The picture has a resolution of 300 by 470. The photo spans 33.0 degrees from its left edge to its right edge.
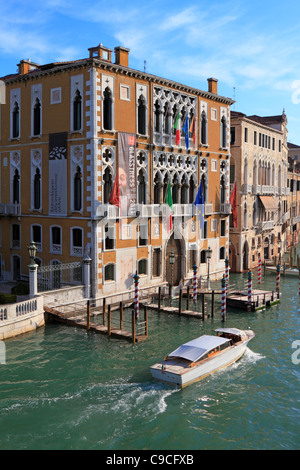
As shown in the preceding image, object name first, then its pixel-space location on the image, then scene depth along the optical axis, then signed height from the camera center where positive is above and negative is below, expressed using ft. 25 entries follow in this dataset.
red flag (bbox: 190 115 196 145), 106.83 +18.81
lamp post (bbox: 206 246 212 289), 105.81 -8.06
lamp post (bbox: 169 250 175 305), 97.18 -8.18
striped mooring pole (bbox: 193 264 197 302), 95.04 -12.62
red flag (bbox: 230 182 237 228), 121.17 +3.68
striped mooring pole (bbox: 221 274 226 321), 84.38 -14.05
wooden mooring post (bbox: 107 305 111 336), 72.63 -15.33
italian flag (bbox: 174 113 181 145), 101.99 +17.52
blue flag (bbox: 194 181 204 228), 107.45 +3.07
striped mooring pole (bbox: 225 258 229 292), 104.74 -10.26
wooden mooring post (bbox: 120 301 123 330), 75.92 -15.17
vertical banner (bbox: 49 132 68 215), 88.89 +7.88
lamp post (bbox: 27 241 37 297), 75.31 -8.53
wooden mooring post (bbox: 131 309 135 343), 69.29 -15.04
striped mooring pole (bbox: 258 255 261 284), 115.96 -12.64
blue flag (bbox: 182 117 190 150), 104.47 +18.08
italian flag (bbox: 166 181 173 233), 99.50 +1.98
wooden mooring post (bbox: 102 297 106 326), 78.72 -14.33
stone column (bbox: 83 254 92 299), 84.11 -9.42
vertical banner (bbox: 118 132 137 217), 88.58 +7.89
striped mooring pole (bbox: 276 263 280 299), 103.97 -12.47
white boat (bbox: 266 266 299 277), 136.66 -14.66
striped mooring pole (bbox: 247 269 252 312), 92.73 -13.95
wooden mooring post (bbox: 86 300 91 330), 75.31 -15.03
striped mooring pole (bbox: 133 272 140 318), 80.79 -13.07
